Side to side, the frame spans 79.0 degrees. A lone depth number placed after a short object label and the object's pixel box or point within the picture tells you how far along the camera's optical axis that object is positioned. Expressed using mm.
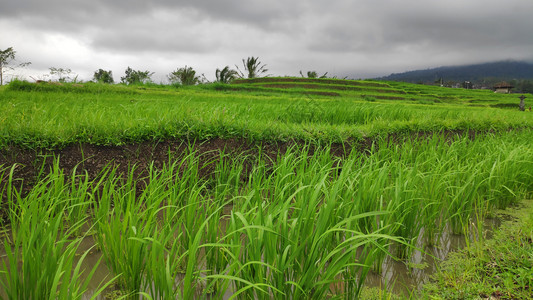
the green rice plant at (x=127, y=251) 1513
